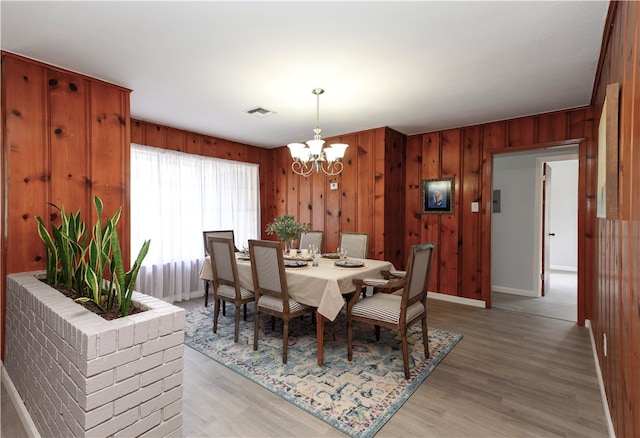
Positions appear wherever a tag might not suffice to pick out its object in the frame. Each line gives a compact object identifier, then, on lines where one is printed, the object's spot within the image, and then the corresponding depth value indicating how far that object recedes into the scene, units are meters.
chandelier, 2.98
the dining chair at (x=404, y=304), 2.36
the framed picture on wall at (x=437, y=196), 4.46
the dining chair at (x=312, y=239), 4.30
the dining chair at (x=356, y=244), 3.87
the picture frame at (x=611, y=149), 1.43
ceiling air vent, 3.55
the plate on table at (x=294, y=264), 2.97
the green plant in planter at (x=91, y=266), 1.62
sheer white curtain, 4.07
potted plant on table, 3.23
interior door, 4.95
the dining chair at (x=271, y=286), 2.62
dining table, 2.53
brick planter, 1.32
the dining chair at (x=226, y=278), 2.99
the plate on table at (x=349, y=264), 3.01
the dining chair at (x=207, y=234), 4.16
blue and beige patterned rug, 2.02
